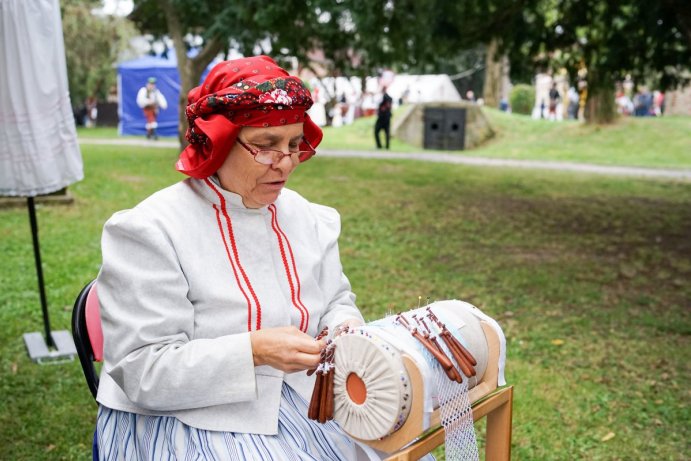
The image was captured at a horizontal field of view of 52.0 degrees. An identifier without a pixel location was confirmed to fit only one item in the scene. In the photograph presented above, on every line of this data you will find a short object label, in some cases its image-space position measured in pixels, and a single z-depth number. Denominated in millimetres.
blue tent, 21844
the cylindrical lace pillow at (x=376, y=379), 1641
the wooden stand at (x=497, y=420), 1950
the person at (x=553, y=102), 27528
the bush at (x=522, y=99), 31472
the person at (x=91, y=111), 29156
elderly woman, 1800
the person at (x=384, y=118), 17750
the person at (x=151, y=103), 19891
